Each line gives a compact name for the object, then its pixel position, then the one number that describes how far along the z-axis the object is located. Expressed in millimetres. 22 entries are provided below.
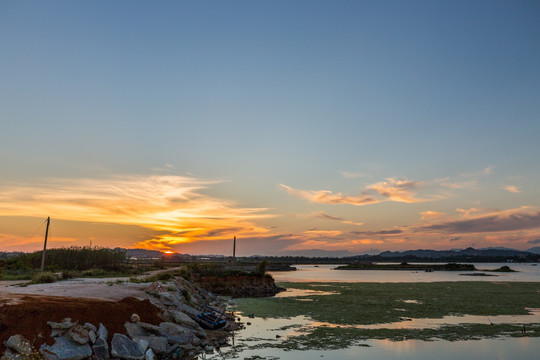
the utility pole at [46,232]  44781
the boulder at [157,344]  18688
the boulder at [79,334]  16578
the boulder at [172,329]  20797
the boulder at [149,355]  17459
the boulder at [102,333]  17594
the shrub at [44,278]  32081
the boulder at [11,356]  14802
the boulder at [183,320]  23284
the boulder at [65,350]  15477
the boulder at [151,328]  20047
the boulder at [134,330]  18995
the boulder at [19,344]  15219
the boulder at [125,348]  16984
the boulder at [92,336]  17047
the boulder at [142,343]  18030
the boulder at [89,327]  17645
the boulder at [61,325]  16859
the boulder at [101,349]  16495
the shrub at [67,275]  37722
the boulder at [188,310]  26423
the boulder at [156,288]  28322
